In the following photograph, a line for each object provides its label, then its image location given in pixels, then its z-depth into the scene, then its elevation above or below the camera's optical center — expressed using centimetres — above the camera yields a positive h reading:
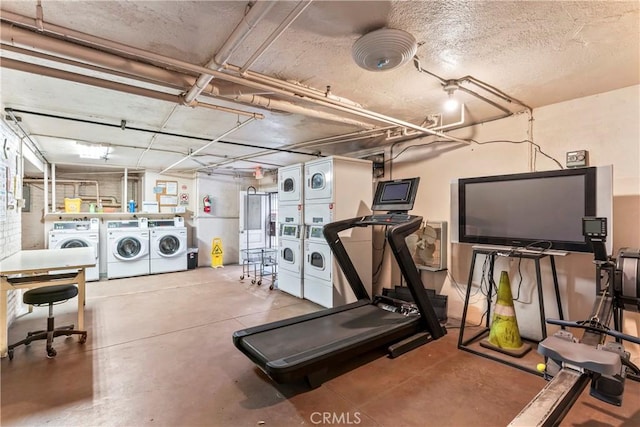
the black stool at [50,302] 280 -86
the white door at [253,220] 798 -23
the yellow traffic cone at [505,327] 297 -115
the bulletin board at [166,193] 733 +45
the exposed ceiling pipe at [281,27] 148 +101
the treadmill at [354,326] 234 -113
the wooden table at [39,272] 271 -58
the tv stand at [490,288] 273 -74
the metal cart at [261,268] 578 -129
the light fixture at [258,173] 667 +85
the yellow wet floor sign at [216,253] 748 -104
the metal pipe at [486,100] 280 +114
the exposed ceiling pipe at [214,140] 359 +104
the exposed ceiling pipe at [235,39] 146 +97
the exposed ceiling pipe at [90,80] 205 +99
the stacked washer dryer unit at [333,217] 427 -7
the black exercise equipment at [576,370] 131 -73
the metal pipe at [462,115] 319 +102
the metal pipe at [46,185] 587 +50
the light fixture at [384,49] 185 +105
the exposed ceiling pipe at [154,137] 331 +108
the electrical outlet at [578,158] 293 +53
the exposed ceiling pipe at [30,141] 335 +104
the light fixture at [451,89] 261 +109
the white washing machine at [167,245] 645 -76
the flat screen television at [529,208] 270 +5
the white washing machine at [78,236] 551 -47
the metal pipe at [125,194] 686 +39
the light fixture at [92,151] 494 +105
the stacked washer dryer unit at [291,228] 484 -27
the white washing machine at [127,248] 601 -75
